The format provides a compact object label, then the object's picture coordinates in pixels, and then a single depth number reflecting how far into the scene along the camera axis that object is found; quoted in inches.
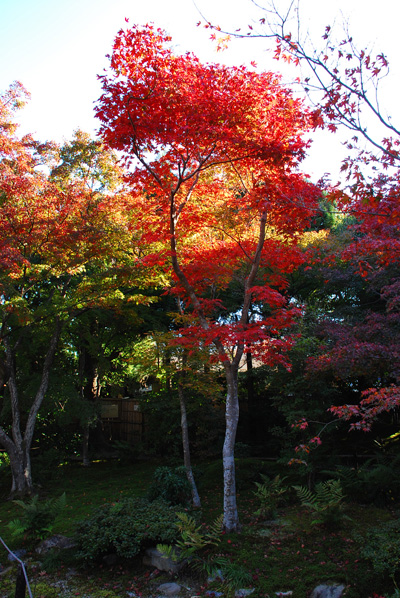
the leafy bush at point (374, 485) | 292.5
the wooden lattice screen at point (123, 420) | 581.3
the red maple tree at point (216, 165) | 220.1
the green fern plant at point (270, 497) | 280.5
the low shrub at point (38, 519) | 244.4
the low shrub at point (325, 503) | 245.9
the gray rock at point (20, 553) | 239.9
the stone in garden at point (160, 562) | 210.1
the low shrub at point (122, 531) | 216.7
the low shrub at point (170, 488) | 299.6
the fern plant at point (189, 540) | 209.0
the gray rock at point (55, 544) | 242.2
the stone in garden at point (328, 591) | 179.7
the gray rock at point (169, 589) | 193.8
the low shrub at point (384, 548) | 177.0
